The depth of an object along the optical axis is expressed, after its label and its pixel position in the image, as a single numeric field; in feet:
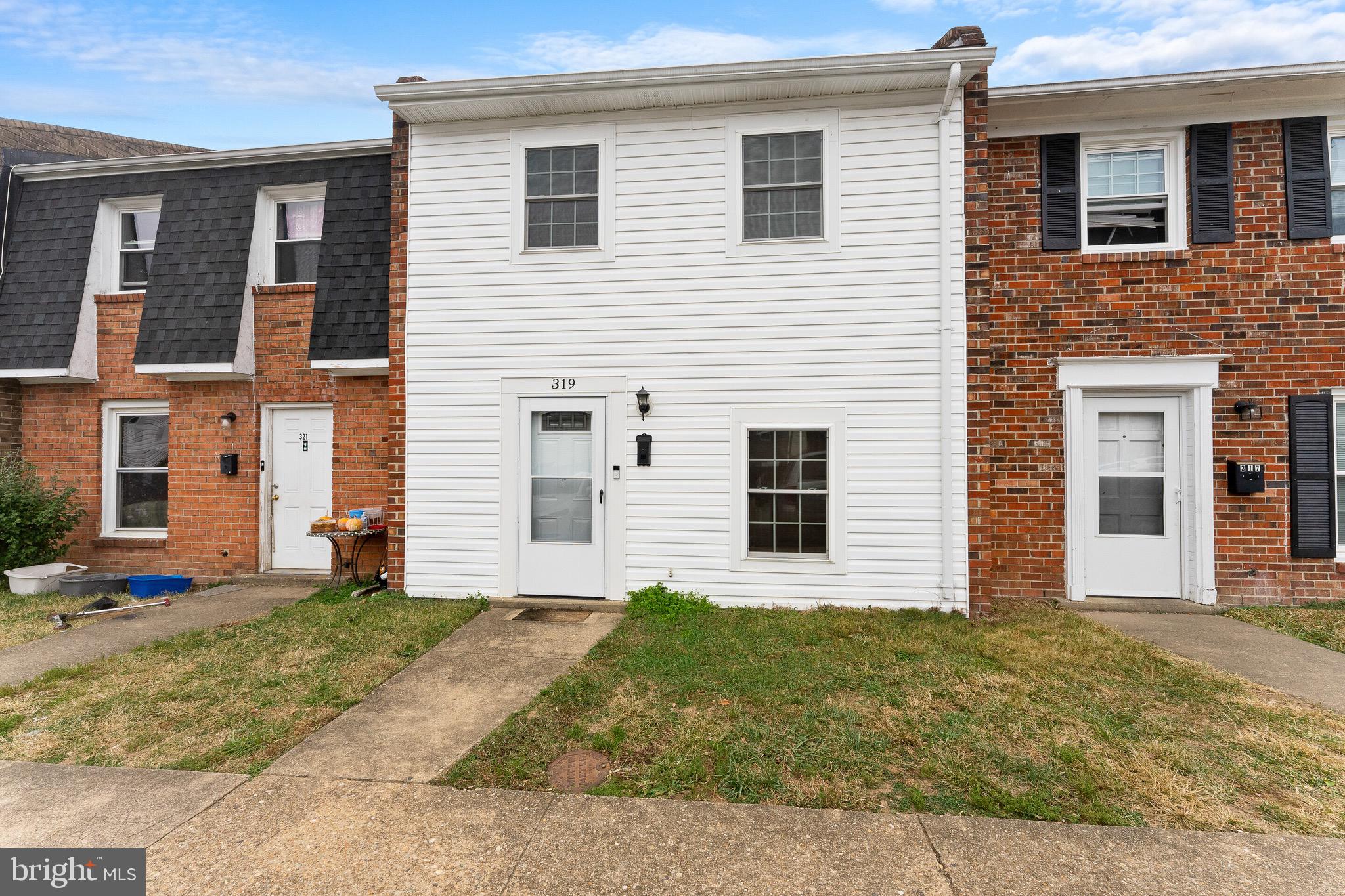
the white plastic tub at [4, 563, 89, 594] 22.90
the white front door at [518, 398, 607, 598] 21.09
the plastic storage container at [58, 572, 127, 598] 22.70
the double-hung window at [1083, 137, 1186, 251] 21.53
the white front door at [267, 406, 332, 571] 25.17
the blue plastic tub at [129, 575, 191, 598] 22.97
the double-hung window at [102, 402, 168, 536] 26.37
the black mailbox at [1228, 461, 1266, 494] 20.56
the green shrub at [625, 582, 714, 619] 19.79
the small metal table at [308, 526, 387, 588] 23.56
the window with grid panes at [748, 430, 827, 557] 20.29
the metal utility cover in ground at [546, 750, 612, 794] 10.02
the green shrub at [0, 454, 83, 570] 23.66
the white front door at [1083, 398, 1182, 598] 21.29
